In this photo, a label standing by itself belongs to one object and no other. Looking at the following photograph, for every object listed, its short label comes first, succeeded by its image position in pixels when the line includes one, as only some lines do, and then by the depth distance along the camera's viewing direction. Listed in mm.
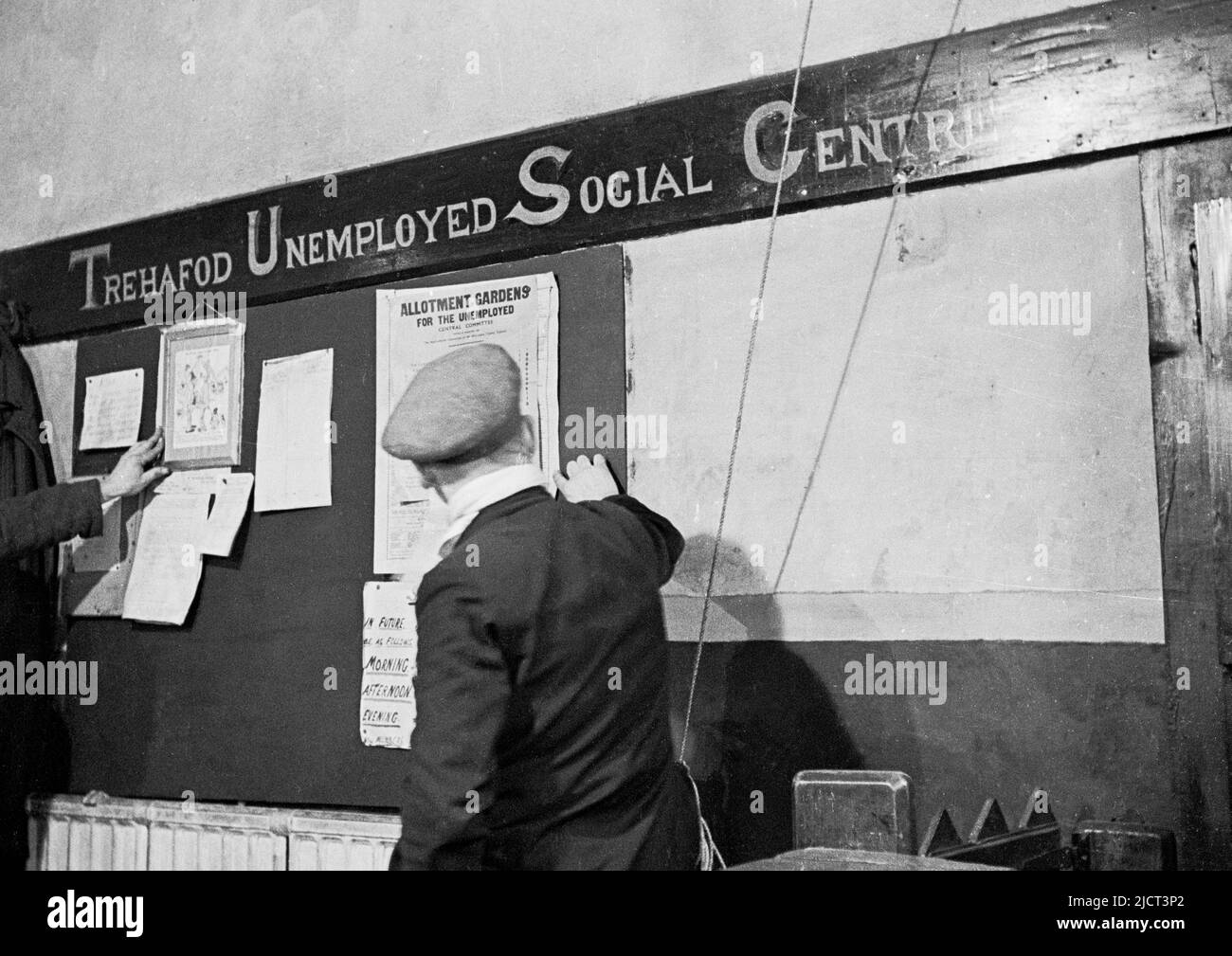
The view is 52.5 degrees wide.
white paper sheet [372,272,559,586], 2598
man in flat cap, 1722
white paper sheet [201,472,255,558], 3045
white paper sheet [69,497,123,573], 3283
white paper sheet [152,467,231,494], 3119
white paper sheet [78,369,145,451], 3287
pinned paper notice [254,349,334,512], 2939
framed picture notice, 3111
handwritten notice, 2713
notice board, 2721
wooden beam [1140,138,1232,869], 1934
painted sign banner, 2064
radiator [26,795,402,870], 2699
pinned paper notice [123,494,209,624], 3121
